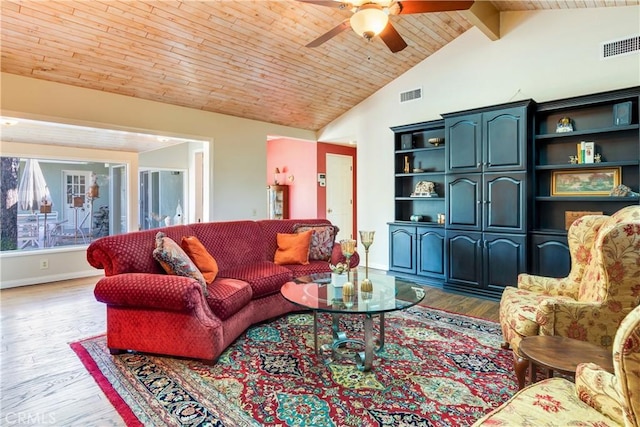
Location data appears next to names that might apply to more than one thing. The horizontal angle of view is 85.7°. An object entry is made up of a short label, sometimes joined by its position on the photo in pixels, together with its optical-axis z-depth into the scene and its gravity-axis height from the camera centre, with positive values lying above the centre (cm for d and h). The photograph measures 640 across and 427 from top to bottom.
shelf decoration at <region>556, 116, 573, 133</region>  391 +98
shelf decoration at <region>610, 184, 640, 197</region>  353 +20
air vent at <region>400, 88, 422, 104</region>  539 +186
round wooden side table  154 -68
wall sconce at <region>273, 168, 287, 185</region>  774 +83
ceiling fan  242 +147
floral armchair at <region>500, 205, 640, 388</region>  184 -55
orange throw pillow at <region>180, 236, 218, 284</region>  308 -40
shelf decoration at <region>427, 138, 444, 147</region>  502 +103
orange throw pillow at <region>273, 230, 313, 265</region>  392 -41
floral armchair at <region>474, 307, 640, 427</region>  92 -71
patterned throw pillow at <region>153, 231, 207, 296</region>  266 -37
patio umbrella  525 +41
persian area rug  189 -109
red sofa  243 -67
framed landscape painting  378 +33
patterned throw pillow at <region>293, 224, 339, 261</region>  414 -33
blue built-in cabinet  373 +33
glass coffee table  230 -62
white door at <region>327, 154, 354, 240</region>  736 +45
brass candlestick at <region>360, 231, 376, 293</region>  271 -26
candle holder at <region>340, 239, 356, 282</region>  284 -28
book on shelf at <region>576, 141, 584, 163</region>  385 +66
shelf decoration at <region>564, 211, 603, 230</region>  387 -5
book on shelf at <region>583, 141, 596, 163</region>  379 +66
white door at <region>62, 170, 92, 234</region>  566 +23
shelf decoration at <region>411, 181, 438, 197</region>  511 +34
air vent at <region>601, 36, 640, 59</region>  366 +177
